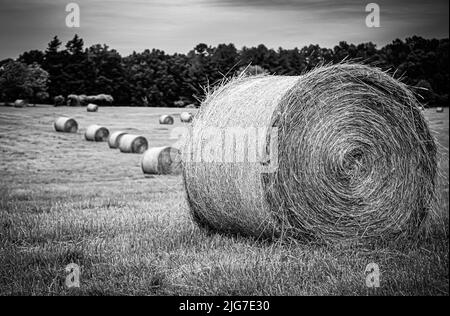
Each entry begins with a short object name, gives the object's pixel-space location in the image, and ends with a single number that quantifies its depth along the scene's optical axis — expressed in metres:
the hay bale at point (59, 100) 24.56
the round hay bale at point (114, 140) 21.18
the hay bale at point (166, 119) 31.19
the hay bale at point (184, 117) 30.27
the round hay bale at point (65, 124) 25.10
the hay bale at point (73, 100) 27.69
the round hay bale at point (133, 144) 19.89
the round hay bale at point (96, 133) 23.31
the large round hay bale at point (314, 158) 6.02
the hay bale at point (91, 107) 31.15
